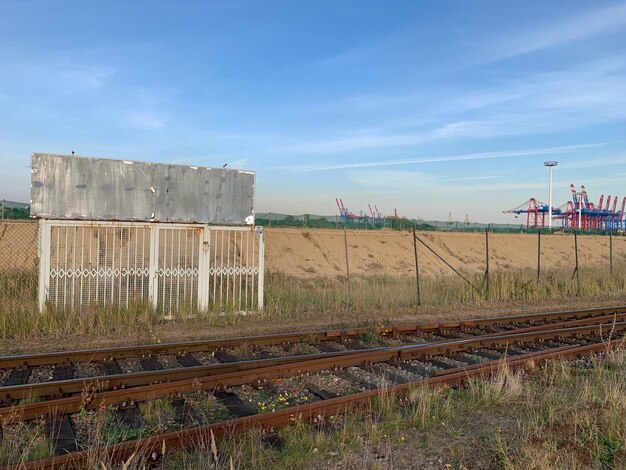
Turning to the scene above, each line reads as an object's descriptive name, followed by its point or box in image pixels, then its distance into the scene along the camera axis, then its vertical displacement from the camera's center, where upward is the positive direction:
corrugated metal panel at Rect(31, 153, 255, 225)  12.88 +0.94
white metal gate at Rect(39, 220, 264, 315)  12.68 -0.99
